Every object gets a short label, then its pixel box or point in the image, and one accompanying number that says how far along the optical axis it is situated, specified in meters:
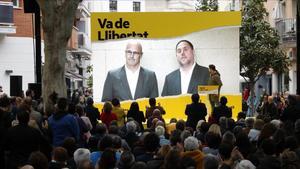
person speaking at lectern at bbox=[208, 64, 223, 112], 21.17
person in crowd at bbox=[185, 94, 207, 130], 15.73
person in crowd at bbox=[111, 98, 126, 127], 15.42
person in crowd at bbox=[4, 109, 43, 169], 10.15
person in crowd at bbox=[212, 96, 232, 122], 15.58
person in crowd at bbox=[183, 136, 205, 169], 9.23
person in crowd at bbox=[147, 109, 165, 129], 14.45
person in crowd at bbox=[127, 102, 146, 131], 16.02
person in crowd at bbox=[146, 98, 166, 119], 17.03
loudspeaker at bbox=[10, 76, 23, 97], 31.47
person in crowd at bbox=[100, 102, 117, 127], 14.59
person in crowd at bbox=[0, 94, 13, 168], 9.65
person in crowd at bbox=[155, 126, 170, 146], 11.72
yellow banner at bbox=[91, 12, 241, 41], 22.77
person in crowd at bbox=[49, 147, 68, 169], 9.09
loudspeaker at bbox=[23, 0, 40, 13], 18.48
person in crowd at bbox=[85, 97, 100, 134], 15.31
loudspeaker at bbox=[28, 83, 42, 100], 18.73
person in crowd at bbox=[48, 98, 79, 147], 11.75
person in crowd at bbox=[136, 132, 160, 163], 9.63
